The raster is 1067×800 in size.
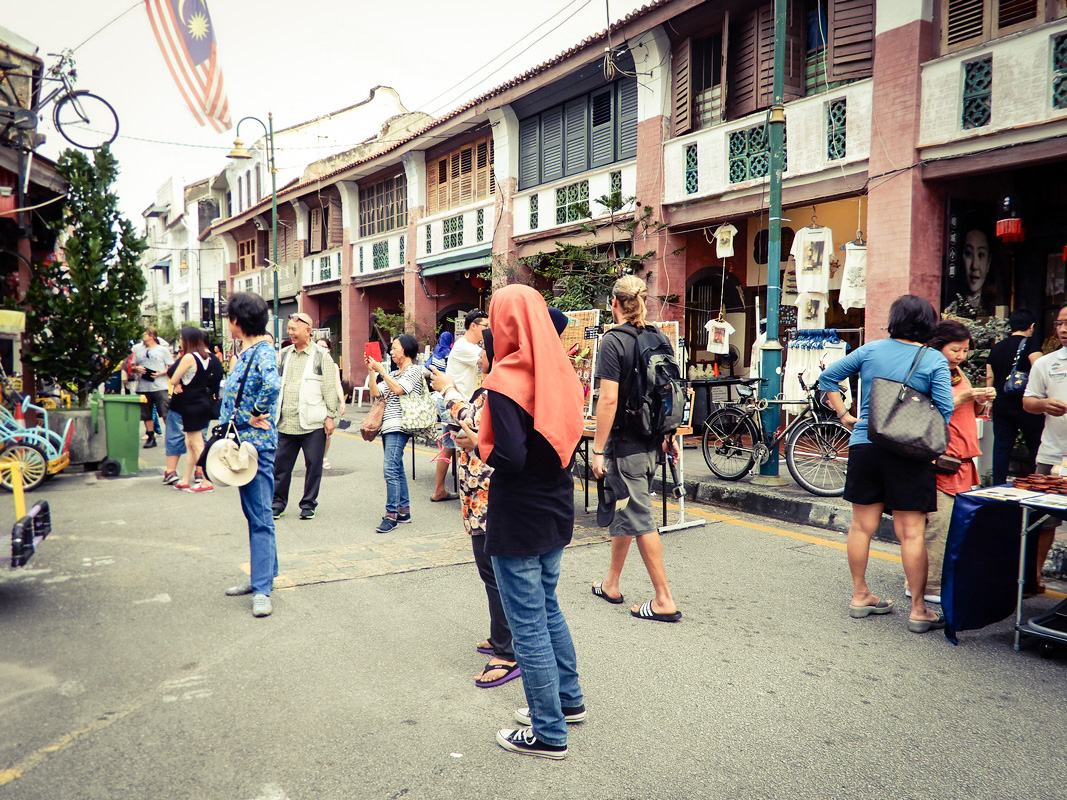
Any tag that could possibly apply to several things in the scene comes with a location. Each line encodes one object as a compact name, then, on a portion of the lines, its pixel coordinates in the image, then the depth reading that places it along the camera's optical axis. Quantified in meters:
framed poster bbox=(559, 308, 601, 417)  9.66
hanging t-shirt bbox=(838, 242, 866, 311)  10.29
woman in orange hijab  2.83
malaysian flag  9.56
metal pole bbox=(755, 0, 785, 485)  8.45
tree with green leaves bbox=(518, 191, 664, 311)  13.23
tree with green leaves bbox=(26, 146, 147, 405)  10.45
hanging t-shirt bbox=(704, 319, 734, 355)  12.25
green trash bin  10.12
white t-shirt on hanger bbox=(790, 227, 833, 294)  10.69
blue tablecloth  4.07
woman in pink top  4.86
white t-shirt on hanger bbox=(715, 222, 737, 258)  12.22
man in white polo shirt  5.13
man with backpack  4.54
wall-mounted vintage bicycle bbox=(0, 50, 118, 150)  10.24
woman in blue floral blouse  4.88
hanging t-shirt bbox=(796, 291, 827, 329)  10.73
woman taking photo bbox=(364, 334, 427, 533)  7.09
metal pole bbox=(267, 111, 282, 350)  25.83
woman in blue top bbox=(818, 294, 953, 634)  4.32
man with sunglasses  7.27
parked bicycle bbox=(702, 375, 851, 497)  8.20
